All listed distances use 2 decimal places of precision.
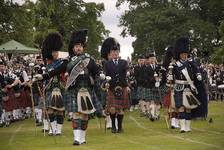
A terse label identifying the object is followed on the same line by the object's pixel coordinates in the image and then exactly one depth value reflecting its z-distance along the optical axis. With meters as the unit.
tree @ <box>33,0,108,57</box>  51.97
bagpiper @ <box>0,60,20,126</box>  17.86
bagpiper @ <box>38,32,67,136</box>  14.48
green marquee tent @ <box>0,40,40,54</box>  30.35
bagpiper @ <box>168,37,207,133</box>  14.78
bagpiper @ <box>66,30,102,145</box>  12.63
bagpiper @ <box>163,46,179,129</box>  15.35
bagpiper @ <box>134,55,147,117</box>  19.30
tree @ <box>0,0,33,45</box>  37.06
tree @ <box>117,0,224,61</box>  48.94
